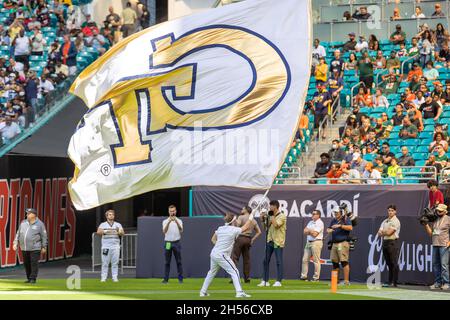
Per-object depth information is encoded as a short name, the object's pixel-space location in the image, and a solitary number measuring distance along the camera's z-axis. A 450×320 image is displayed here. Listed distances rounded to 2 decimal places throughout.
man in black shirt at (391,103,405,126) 31.86
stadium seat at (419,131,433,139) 30.86
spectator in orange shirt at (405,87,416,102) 32.34
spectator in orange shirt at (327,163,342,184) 30.03
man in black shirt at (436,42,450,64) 34.56
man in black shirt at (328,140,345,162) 31.20
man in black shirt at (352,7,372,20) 39.06
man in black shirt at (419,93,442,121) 31.25
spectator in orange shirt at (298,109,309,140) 33.44
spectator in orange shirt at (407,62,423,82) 33.75
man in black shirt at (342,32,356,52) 37.28
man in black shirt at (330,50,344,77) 36.06
